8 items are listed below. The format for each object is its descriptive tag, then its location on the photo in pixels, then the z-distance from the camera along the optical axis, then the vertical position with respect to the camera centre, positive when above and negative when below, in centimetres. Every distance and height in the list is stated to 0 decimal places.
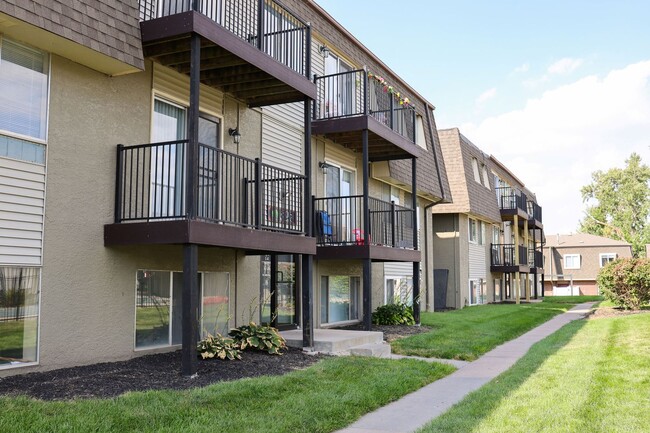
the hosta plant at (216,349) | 904 -97
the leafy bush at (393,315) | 1619 -89
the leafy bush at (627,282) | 2198 -10
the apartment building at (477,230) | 2611 +229
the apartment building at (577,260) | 5794 +174
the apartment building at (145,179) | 764 +144
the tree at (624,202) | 6450 +784
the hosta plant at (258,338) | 1008 -90
